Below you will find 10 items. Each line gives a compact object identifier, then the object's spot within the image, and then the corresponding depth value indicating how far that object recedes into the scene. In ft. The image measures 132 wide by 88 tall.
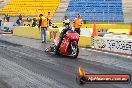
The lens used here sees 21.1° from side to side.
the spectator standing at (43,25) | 73.33
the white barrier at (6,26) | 117.50
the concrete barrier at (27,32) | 85.97
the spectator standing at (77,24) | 77.10
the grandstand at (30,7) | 153.58
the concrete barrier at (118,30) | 92.38
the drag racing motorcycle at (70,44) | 45.60
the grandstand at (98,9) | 131.75
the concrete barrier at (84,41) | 62.75
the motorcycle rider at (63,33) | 46.76
